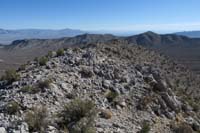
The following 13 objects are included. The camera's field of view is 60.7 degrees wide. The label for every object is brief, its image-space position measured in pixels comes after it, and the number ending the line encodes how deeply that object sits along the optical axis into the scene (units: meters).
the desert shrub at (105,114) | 5.81
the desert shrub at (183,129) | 6.40
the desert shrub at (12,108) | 5.07
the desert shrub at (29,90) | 5.95
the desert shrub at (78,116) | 4.96
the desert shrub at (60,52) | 9.12
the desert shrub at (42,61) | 8.05
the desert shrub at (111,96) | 6.67
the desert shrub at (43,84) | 6.20
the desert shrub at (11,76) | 7.00
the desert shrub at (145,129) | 5.61
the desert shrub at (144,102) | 6.90
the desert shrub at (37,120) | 4.62
